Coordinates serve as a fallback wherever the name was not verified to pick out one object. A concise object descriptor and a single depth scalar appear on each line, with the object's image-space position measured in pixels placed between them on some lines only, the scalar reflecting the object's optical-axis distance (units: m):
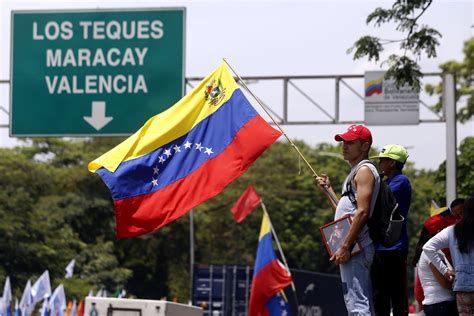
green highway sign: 21.73
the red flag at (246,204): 41.84
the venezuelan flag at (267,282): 27.09
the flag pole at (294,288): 29.60
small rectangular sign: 24.86
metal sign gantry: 23.89
